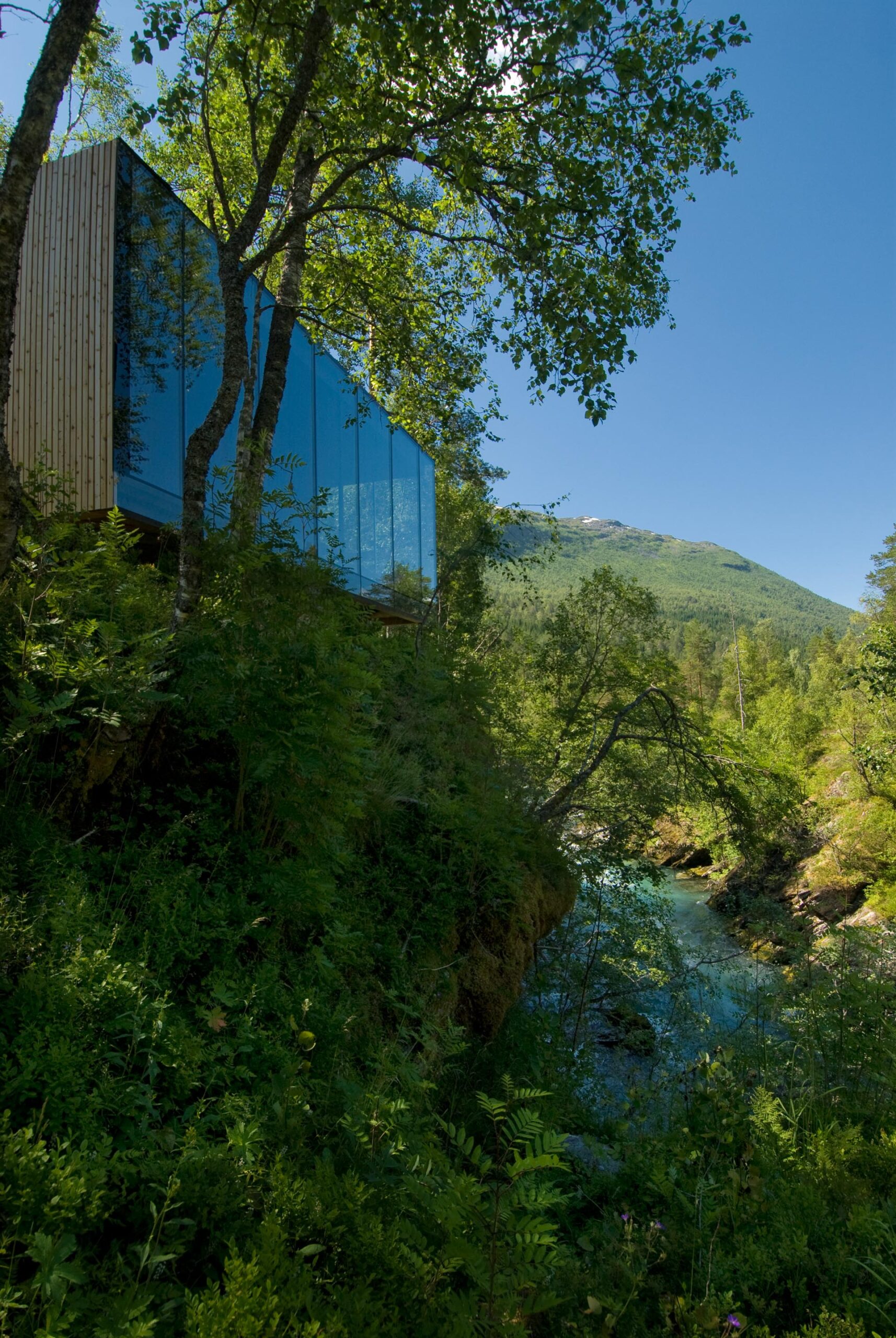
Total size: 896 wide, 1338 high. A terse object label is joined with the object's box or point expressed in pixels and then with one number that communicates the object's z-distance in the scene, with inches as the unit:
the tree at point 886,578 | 1776.6
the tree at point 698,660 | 2824.8
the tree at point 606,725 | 409.1
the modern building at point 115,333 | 340.2
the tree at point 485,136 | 229.3
